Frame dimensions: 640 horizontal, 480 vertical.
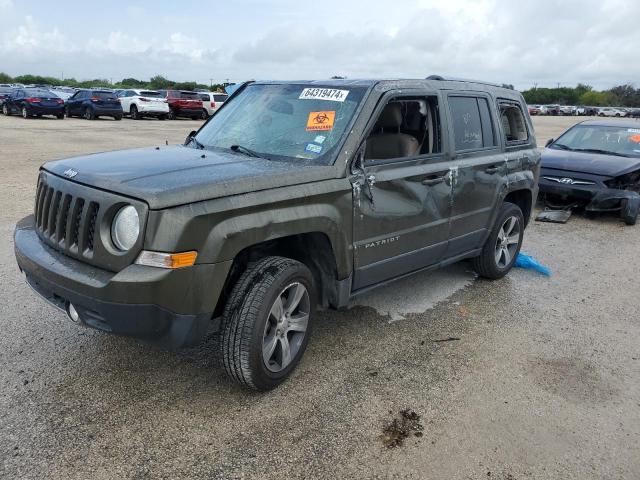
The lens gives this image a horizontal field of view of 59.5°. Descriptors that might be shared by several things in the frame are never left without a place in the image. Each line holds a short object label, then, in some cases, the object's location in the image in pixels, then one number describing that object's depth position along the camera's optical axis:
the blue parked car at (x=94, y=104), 26.17
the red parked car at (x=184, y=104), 29.45
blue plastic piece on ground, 5.92
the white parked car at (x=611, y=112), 66.69
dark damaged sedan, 8.36
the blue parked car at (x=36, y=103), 25.55
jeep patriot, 2.81
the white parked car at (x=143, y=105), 28.53
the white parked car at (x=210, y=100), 30.22
